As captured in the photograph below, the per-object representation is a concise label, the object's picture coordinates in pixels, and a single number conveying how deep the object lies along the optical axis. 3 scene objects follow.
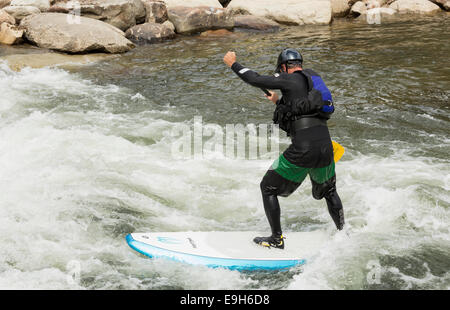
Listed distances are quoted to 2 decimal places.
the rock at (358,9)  19.22
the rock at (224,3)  19.21
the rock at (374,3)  19.47
